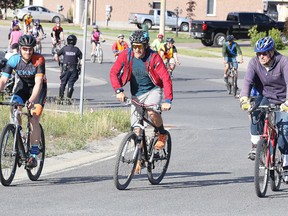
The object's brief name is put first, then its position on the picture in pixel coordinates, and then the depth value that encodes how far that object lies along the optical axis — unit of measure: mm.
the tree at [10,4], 82231
